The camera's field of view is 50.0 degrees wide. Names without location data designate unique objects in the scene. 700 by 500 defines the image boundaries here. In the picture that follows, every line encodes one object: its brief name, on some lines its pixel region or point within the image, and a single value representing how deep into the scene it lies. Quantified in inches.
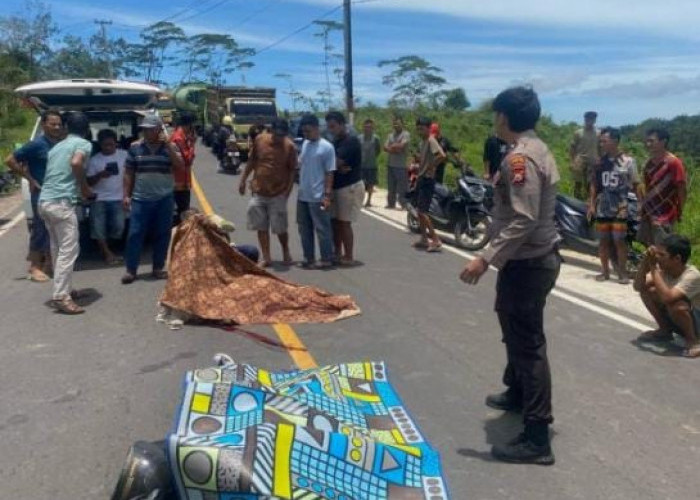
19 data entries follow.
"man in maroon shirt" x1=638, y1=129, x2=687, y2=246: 294.2
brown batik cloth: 263.4
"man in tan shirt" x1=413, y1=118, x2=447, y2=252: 402.6
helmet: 125.0
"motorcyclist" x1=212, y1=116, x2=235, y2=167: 944.3
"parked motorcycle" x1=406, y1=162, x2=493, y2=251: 419.2
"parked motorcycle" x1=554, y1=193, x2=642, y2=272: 380.6
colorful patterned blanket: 121.6
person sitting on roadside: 226.5
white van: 353.1
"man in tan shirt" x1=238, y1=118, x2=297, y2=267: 345.1
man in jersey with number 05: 323.3
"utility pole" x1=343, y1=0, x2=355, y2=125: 999.6
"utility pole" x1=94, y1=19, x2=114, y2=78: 2549.2
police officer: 154.4
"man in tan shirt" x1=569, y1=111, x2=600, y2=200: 493.0
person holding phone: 355.3
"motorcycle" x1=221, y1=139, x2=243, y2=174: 880.9
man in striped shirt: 313.1
